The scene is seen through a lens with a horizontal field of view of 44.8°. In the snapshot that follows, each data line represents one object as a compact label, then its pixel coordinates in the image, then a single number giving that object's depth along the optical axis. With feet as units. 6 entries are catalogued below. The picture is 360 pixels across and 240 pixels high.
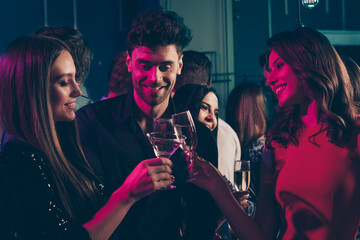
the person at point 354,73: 7.98
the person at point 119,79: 11.50
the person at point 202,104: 10.33
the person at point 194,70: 12.03
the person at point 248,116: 12.50
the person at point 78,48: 9.47
